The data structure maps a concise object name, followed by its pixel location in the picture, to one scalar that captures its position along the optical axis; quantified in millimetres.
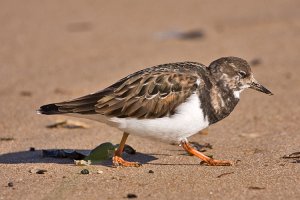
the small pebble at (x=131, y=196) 9937
